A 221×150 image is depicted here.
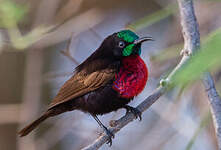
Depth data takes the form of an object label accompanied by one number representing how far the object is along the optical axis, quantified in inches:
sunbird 204.1
